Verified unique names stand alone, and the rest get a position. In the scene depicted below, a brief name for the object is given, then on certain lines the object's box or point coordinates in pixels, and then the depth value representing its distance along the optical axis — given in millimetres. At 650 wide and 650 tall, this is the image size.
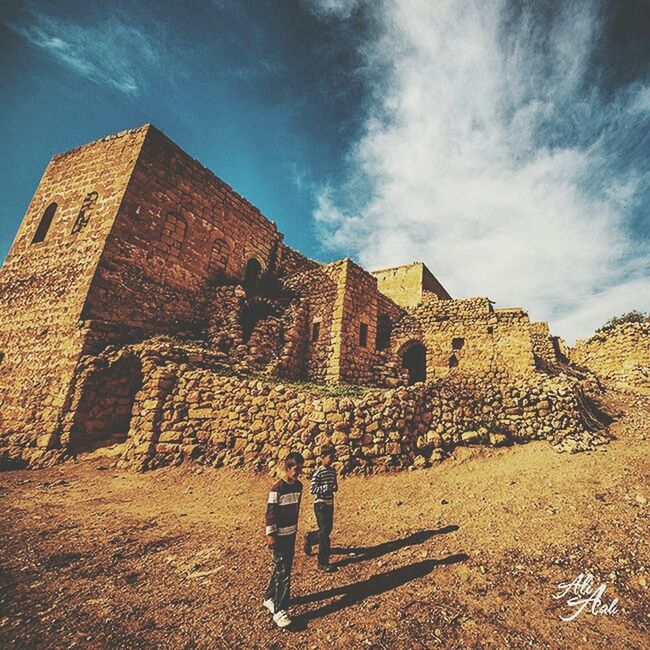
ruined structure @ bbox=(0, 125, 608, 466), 8156
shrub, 23808
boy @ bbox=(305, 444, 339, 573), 4195
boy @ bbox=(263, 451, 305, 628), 3244
